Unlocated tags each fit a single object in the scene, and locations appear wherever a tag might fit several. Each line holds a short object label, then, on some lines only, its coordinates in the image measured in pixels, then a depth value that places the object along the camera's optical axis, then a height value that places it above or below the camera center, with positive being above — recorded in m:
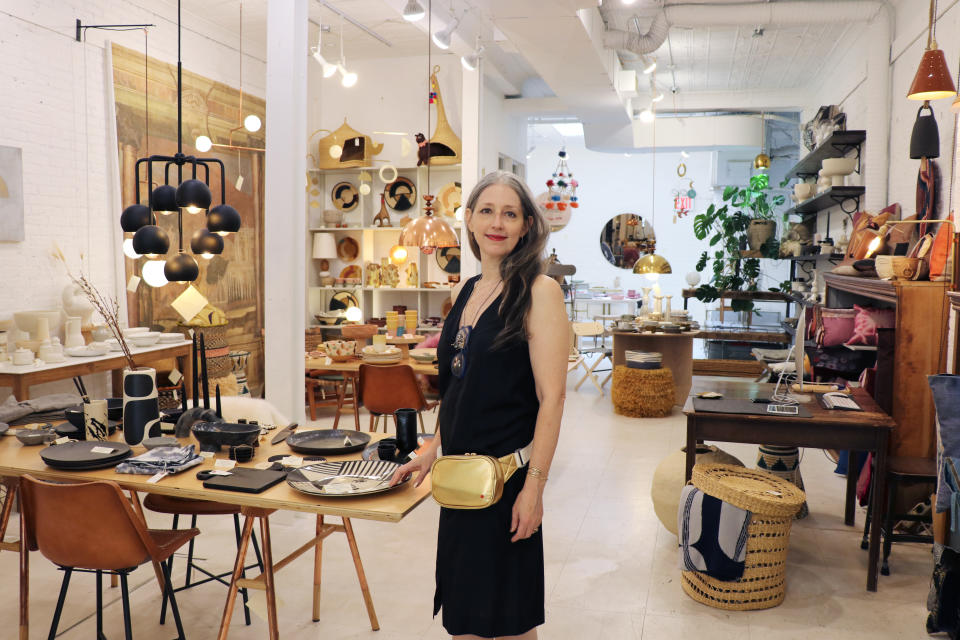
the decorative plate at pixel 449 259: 9.20 +0.13
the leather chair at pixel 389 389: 5.42 -0.89
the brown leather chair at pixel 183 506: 3.10 -1.01
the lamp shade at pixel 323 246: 9.22 +0.27
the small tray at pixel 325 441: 2.82 -0.69
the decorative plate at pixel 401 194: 9.16 +0.93
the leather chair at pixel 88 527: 2.39 -0.87
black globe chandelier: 3.37 +0.24
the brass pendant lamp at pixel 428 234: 5.88 +0.28
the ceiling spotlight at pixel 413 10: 5.10 +1.79
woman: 2.01 -0.40
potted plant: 10.37 +0.44
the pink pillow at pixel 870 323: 4.84 -0.32
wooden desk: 3.54 -0.78
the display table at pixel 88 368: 4.89 -0.77
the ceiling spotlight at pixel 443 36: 6.05 +1.91
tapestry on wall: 6.71 +1.03
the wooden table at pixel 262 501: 2.30 -0.75
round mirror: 13.99 +0.64
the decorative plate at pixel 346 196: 9.38 +0.92
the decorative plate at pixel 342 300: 9.27 -0.41
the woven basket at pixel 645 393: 7.58 -1.25
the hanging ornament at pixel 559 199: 9.83 +0.98
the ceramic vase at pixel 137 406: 2.94 -0.56
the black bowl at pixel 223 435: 2.89 -0.66
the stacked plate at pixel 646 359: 7.64 -0.91
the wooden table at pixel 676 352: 8.34 -0.91
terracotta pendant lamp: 3.84 +1.04
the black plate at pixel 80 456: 2.66 -0.70
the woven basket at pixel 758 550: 3.34 -1.27
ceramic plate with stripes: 2.37 -0.71
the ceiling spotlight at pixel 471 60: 6.93 +1.98
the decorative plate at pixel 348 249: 9.47 +0.24
